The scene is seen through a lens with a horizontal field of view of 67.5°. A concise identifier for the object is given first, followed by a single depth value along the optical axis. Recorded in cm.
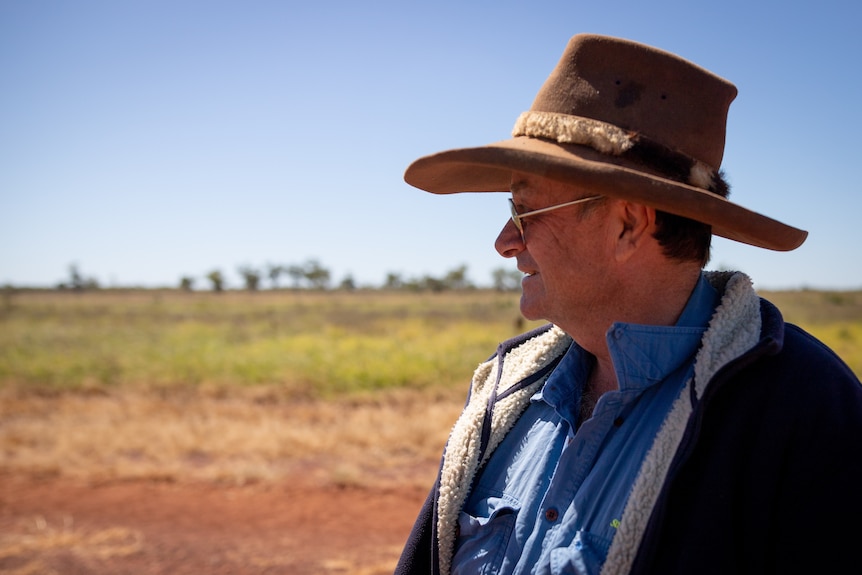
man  125
